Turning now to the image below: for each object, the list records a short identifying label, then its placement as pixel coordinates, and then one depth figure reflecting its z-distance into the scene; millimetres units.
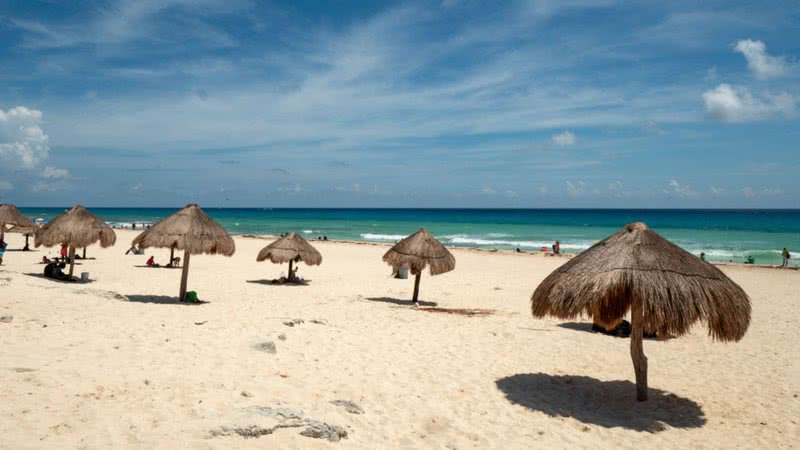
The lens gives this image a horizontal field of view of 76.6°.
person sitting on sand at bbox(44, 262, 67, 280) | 15339
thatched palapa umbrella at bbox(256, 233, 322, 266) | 17156
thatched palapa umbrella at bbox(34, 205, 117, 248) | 13892
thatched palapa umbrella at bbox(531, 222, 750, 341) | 6203
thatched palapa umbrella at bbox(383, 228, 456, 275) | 13742
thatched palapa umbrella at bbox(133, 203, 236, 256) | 11969
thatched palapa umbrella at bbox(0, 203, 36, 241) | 22047
